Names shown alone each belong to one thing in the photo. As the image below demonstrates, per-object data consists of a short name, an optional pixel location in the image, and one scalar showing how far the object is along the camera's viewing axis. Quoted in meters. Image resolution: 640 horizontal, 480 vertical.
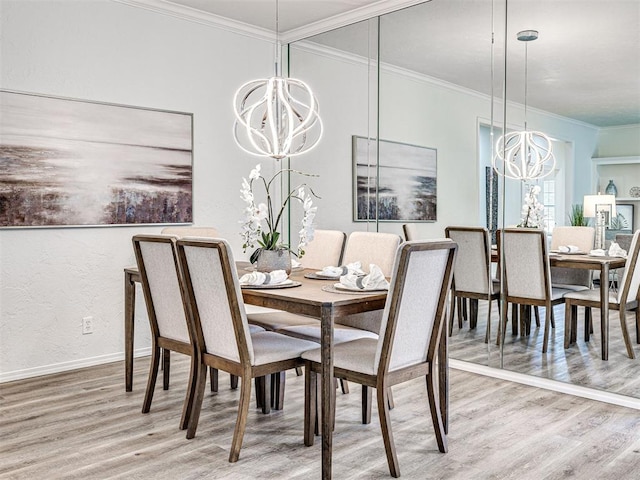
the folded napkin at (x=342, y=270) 3.22
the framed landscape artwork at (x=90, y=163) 3.77
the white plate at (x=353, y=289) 2.72
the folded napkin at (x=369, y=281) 2.75
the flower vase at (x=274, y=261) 3.19
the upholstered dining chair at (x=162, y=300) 2.96
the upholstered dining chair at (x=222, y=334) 2.54
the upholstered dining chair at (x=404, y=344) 2.38
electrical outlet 4.15
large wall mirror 3.39
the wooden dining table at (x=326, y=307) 2.40
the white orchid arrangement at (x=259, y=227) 3.09
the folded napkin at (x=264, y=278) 2.90
